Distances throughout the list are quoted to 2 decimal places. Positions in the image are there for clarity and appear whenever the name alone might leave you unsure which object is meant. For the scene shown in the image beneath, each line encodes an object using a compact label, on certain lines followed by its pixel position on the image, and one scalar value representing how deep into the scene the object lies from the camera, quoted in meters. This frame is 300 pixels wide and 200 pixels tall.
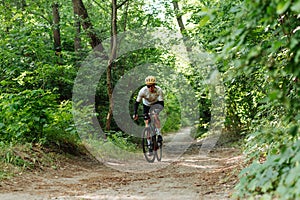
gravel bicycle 18.05
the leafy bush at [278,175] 4.40
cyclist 17.49
